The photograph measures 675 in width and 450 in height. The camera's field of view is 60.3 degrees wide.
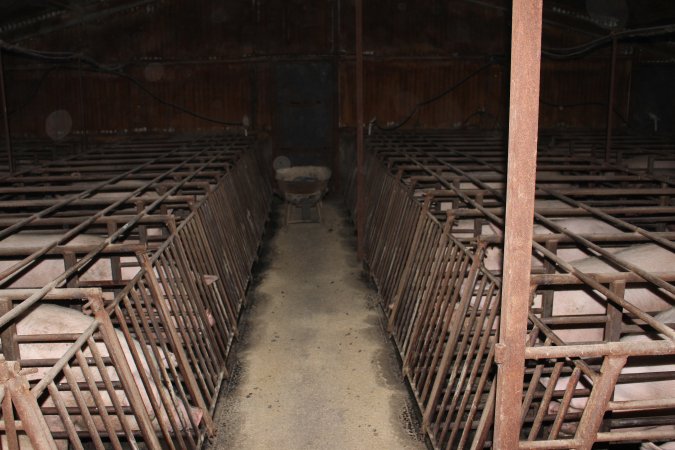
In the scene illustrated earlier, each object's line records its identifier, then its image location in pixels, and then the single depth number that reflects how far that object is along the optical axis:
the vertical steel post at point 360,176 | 7.84
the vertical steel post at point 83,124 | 10.88
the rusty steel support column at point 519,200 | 1.84
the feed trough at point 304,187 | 10.49
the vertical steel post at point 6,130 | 7.36
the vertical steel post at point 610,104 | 7.89
